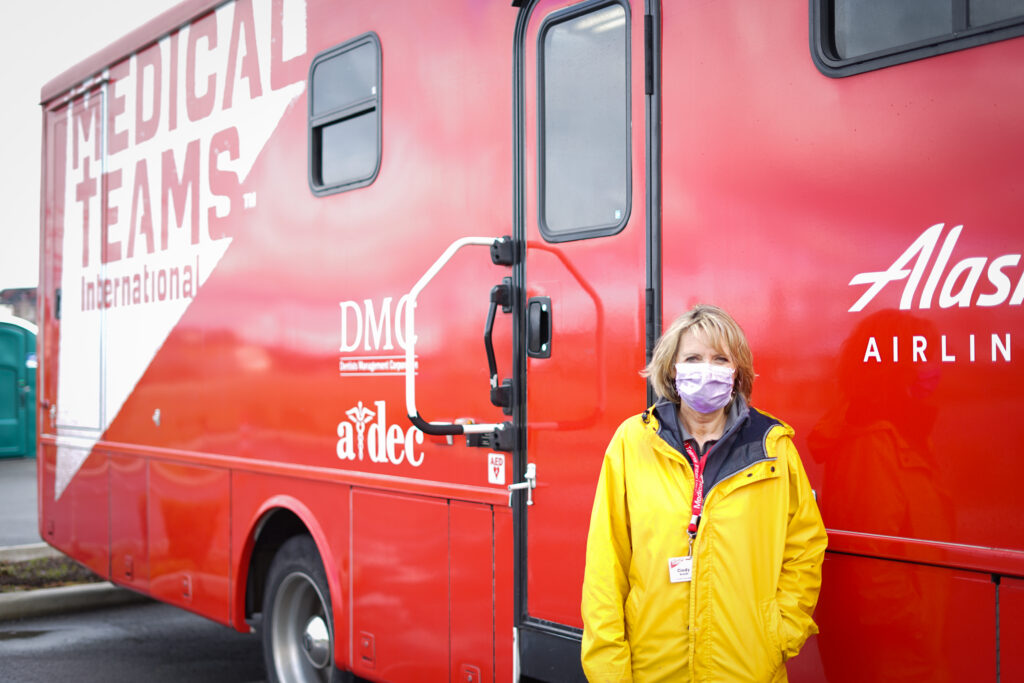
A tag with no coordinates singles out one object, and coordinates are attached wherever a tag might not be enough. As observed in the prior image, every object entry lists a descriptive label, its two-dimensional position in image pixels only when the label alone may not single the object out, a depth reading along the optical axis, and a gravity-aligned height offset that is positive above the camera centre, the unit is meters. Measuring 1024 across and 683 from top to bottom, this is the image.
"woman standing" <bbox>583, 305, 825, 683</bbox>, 2.48 -0.44
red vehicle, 2.41 +0.21
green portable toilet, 18.92 -0.42
